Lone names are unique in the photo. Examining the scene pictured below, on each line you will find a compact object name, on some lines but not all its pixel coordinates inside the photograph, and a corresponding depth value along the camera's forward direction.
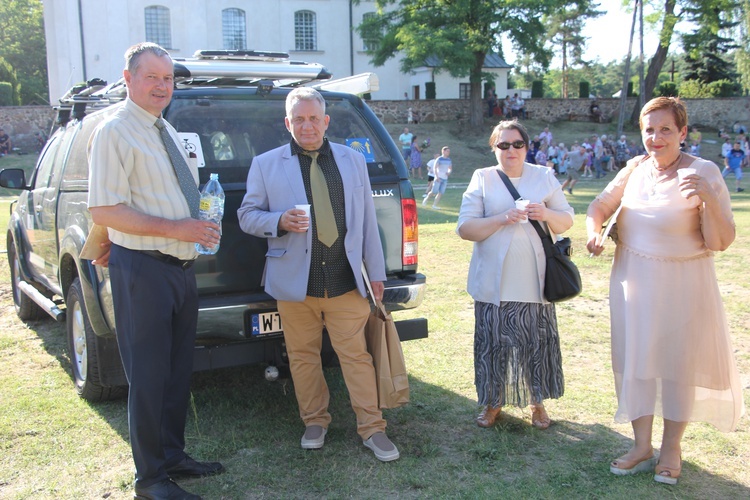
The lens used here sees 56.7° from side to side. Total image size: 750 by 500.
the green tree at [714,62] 53.77
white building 35.41
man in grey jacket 3.70
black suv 3.95
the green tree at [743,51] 42.94
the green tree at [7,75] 44.38
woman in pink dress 3.42
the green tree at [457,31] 34.06
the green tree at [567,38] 70.75
